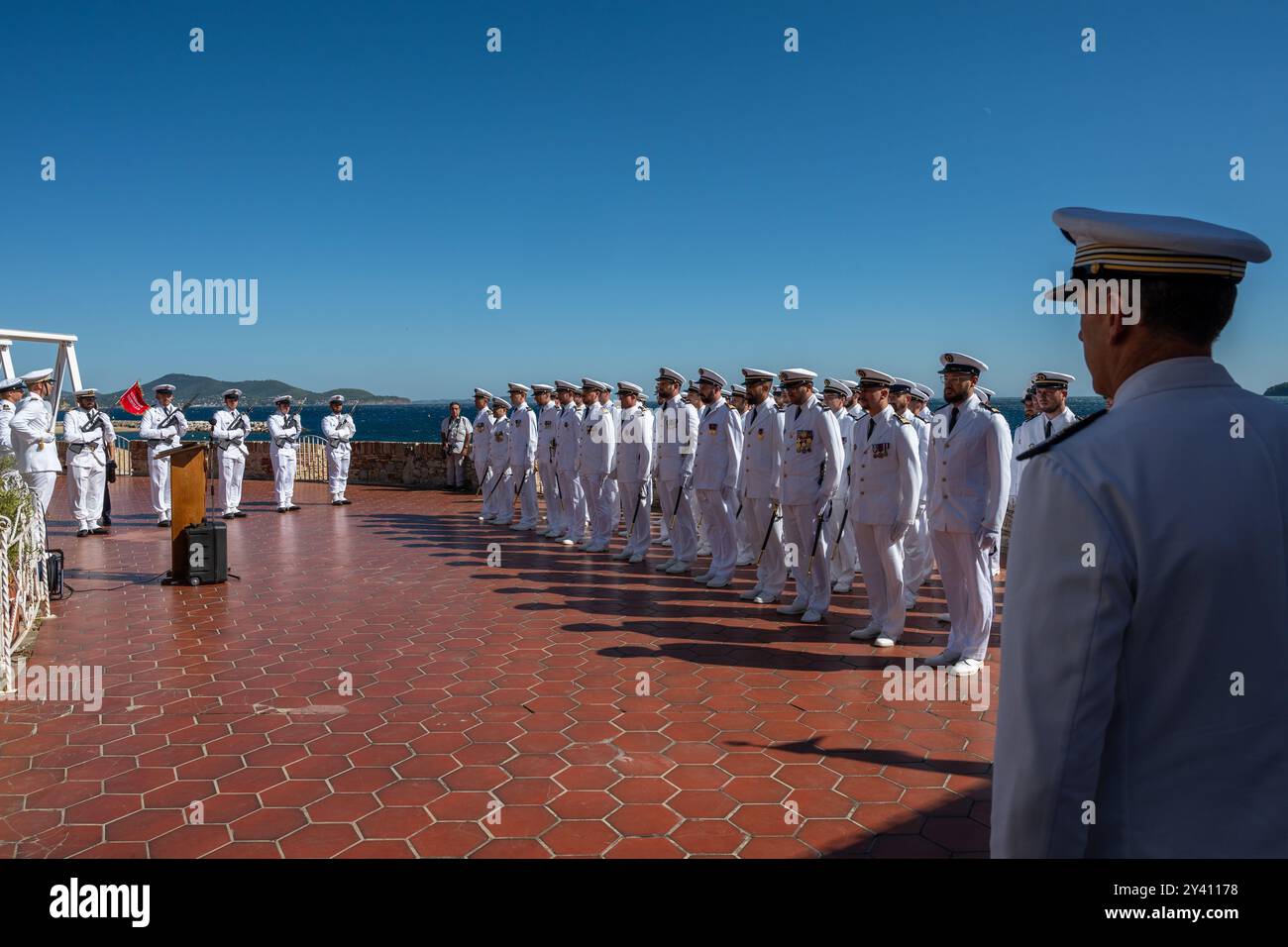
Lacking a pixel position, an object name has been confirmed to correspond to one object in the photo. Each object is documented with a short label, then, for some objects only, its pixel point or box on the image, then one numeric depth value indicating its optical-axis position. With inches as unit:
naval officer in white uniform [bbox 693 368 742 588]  344.2
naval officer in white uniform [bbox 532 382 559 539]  489.1
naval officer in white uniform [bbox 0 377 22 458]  368.2
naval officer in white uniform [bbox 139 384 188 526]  515.5
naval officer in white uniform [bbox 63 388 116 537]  453.7
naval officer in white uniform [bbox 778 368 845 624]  286.0
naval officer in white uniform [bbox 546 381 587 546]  466.9
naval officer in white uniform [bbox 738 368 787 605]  316.5
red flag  695.1
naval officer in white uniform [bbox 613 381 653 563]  411.5
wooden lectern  325.7
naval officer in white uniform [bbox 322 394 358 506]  619.5
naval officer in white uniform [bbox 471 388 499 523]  554.9
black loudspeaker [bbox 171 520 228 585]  328.8
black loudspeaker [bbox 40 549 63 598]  300.2
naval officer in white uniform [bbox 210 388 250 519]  544.7
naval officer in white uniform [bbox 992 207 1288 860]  44.9
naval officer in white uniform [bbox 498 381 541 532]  510.9
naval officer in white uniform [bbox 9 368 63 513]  383.2
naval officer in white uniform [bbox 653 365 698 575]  386.0
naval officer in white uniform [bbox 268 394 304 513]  579.8
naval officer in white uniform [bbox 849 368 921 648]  254.8
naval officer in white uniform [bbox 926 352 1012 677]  226.7
